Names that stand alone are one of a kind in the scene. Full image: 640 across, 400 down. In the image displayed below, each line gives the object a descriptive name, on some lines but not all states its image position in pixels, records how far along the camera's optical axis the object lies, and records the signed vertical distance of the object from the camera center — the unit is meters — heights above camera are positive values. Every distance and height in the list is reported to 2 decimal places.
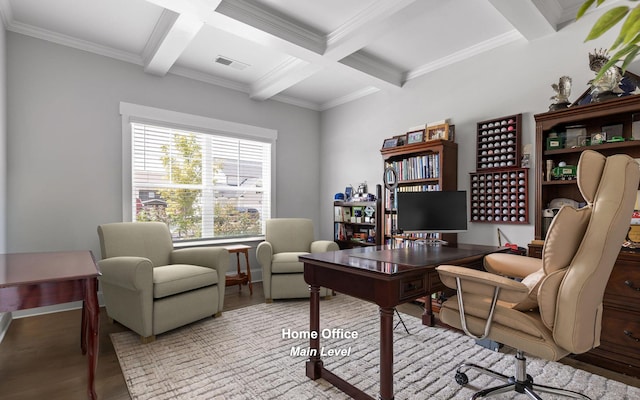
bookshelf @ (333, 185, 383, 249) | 4.18 -0.32
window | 3.93 +0.28
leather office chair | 1.42 -0.38
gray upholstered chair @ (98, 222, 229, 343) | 2.65 -0.67
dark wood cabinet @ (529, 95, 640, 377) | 2.18 +0.11
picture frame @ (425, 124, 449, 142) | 3.63 +0.73
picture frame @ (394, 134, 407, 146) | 4.06 +0.72
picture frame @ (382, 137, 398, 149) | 4.05 +0.68
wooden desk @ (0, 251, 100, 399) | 1.61 -0.44
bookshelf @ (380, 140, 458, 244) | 3.51 +0.34
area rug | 2.00 -1.14
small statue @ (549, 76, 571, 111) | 2.70 +0.85
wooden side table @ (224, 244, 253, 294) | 4.09 -0.97
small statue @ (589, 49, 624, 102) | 2.45 +0.84
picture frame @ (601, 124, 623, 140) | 2.54 +0.51
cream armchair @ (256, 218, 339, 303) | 3.68 -0.80
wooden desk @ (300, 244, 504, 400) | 1.70 -0.45
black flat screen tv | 2.87 -0.11
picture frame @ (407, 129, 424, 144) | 3.81 +0.71
